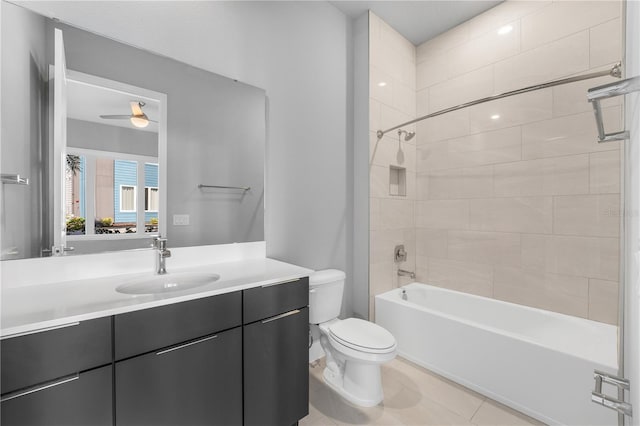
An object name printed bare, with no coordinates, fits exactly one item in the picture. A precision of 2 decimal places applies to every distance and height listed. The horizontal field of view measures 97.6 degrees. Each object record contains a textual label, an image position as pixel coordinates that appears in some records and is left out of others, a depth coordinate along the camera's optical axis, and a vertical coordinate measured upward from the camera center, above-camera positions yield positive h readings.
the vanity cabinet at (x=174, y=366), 0.84 -0.57
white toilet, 1.67 -0.81
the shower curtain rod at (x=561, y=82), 1.59 +0.79
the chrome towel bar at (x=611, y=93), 0.49 +0.22
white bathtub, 1.50 -0.90
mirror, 1.16 +0.35
